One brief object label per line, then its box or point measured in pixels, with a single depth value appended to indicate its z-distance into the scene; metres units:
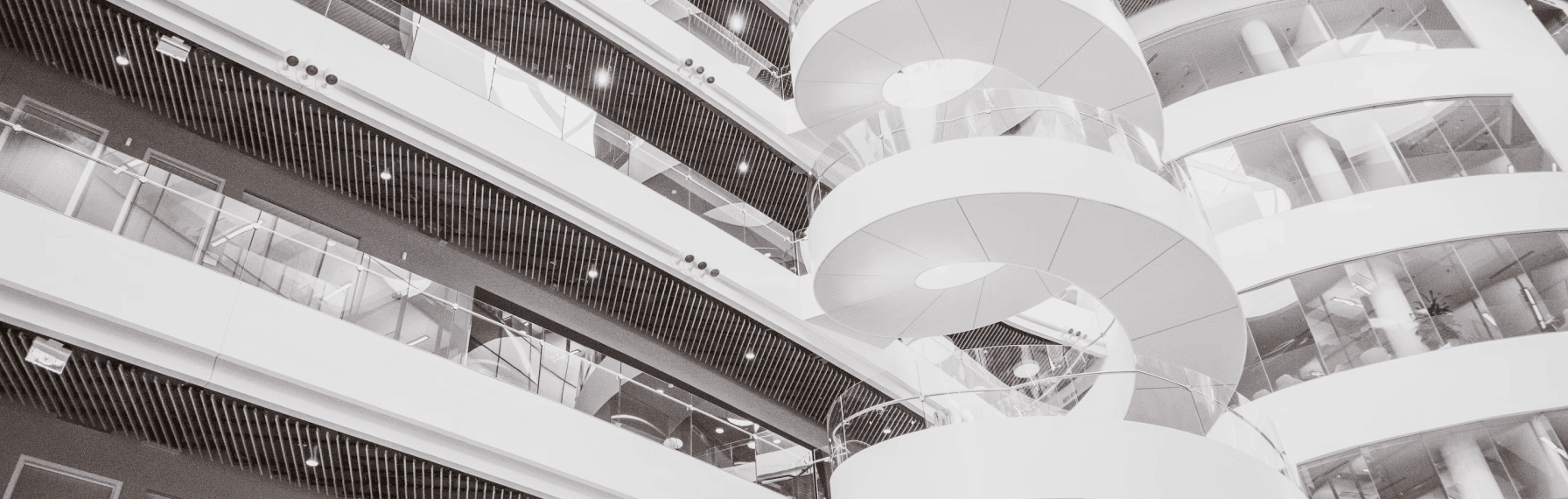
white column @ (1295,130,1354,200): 13.57
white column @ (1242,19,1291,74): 15.11
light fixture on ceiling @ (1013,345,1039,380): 11.00
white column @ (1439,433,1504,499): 11.23
